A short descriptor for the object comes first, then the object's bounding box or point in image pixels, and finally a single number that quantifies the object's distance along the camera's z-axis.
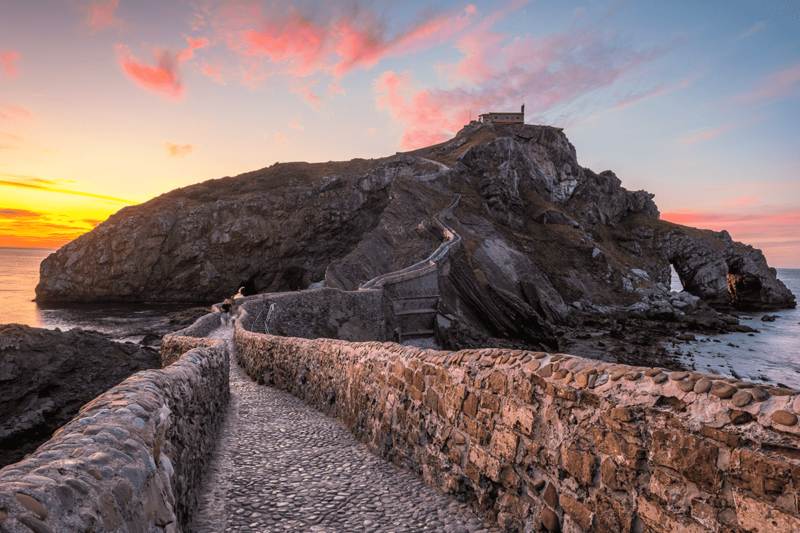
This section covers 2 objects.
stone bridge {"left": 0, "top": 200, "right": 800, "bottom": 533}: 2.47
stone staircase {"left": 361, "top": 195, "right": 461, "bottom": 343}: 33.72
